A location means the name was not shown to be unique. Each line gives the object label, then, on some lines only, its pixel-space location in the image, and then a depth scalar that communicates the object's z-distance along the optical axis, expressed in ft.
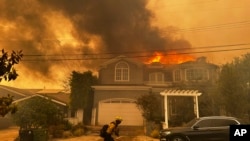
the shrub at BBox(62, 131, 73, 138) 45.30
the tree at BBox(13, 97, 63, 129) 41.12
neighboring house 57.53
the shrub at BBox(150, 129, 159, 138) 42.14
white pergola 47.12
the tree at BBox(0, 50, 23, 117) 11.89
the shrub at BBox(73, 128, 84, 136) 47.31
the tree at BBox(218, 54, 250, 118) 47.81
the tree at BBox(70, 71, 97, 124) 58.02
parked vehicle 28.68
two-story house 58.44
